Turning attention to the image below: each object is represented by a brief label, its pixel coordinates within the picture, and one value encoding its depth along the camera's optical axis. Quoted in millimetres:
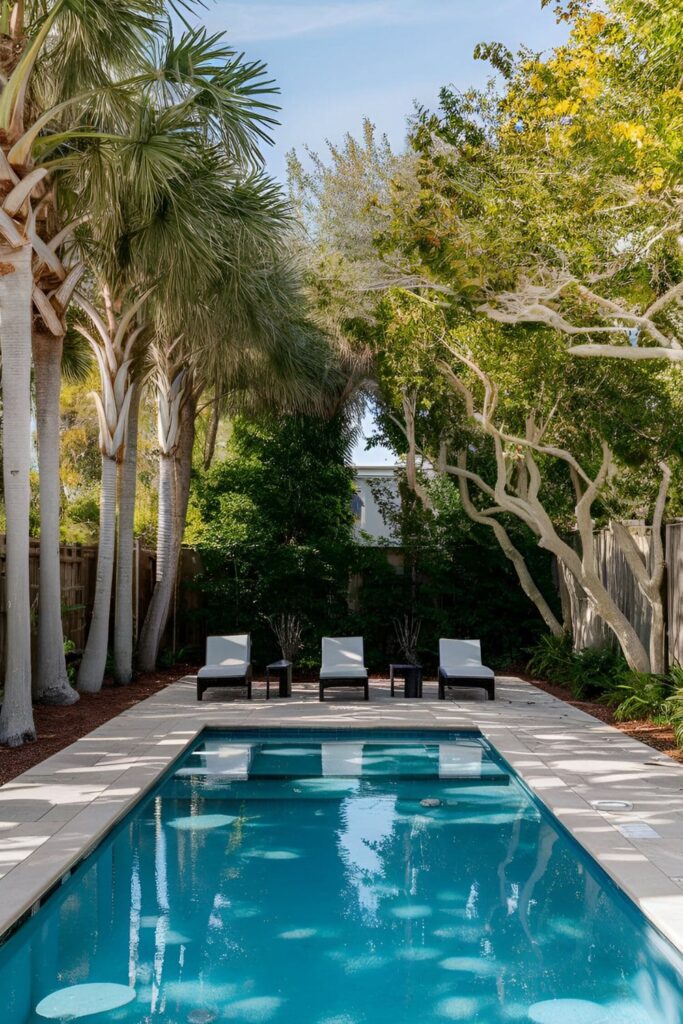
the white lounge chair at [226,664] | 12578
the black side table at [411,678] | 13336
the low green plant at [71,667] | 12688
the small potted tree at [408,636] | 15984
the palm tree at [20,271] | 8547
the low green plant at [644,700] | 10672
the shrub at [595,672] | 12672
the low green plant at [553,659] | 14688
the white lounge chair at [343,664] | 13008
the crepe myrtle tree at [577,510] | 11250
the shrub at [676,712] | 9070
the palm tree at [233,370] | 12195
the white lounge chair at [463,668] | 12766
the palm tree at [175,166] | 9281
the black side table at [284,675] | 13297
